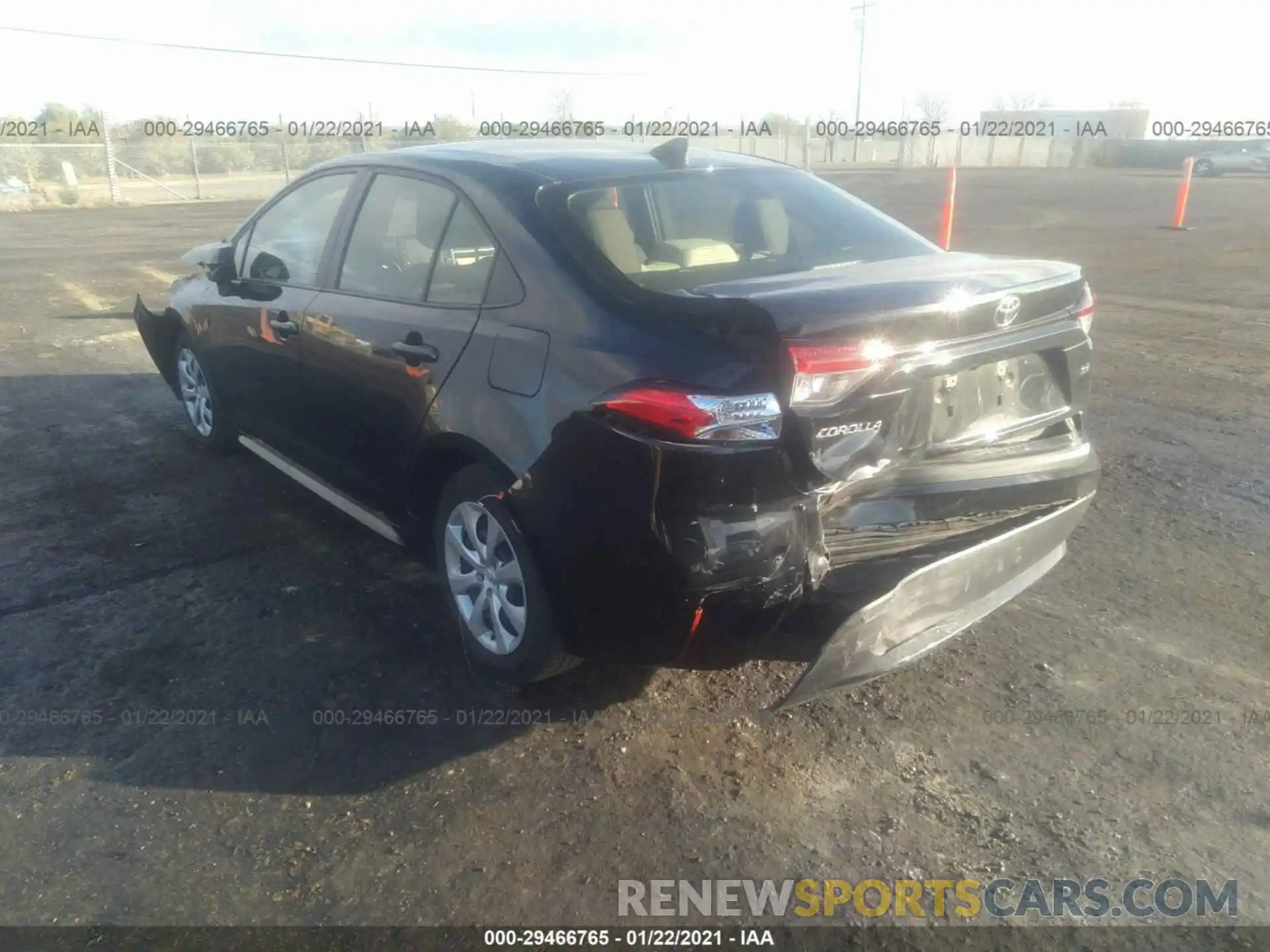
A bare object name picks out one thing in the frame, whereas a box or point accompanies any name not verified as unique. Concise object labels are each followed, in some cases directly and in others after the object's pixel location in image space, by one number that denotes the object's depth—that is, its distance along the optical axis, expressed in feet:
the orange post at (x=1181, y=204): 54.19
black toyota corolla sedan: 8.53
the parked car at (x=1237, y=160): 116.88
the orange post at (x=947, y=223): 42.34
